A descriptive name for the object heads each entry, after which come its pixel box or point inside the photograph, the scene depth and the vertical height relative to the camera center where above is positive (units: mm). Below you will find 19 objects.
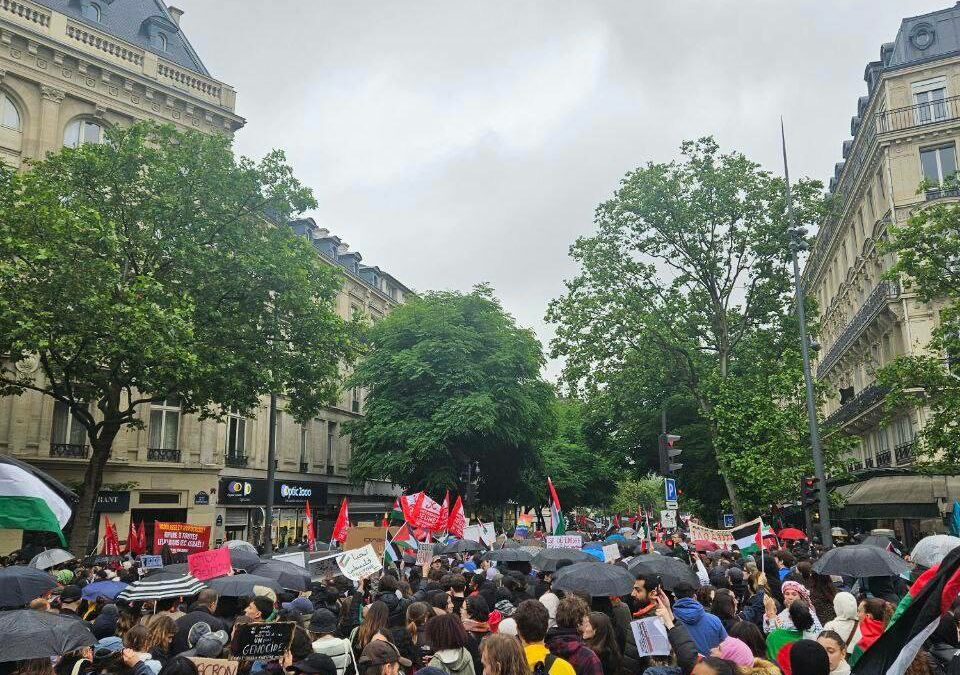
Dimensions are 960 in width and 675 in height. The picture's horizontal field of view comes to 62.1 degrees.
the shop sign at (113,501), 28719 +112
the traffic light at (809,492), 22016 +68
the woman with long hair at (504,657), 4973 -976
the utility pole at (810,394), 21719 +2915
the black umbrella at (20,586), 8773 -882
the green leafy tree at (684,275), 30344 +8590
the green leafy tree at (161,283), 19344 +5826
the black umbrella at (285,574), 11148 -1006
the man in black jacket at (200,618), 7566 -1143
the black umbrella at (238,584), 9531 -975
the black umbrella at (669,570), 9961 -924
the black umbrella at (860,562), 10445 -902
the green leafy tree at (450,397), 36844 +4838
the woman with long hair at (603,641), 6750 -1199
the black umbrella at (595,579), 8625 -891
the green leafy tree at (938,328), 19922 +4266
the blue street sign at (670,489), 17828 +163
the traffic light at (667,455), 17141 +886
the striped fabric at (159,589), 9227 -1007
